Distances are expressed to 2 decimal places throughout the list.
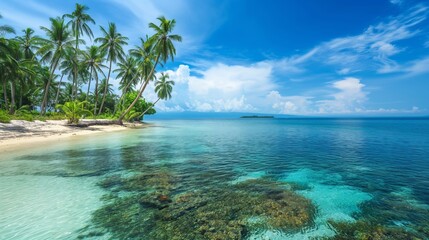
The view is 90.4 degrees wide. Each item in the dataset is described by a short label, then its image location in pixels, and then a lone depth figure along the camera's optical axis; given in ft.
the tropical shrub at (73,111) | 96.15
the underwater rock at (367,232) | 16.63
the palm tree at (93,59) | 140.15
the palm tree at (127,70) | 165.58
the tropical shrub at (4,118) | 72.82
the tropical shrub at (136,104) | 194.08
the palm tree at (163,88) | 201.67
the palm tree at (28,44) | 122.62
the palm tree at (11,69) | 76.07
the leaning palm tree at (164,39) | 107.96
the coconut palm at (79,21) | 122.21
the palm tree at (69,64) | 116.29
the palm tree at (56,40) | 109.29
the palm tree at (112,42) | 129.57
